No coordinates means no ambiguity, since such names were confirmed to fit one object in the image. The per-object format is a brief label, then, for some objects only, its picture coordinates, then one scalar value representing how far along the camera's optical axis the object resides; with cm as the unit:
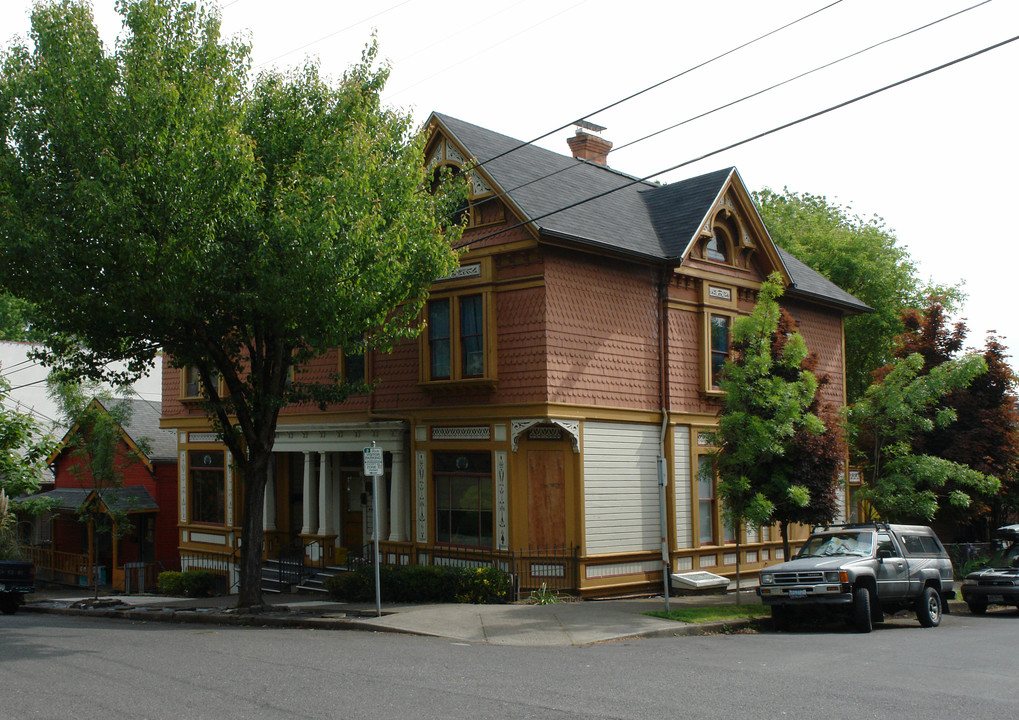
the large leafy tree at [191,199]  1495
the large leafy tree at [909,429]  2033
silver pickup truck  1563
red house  2861
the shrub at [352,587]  1958
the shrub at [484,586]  1834
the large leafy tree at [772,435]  1762
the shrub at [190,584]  2519
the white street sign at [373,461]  1631
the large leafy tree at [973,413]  2484
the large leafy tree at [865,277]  3775
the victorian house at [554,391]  1928
